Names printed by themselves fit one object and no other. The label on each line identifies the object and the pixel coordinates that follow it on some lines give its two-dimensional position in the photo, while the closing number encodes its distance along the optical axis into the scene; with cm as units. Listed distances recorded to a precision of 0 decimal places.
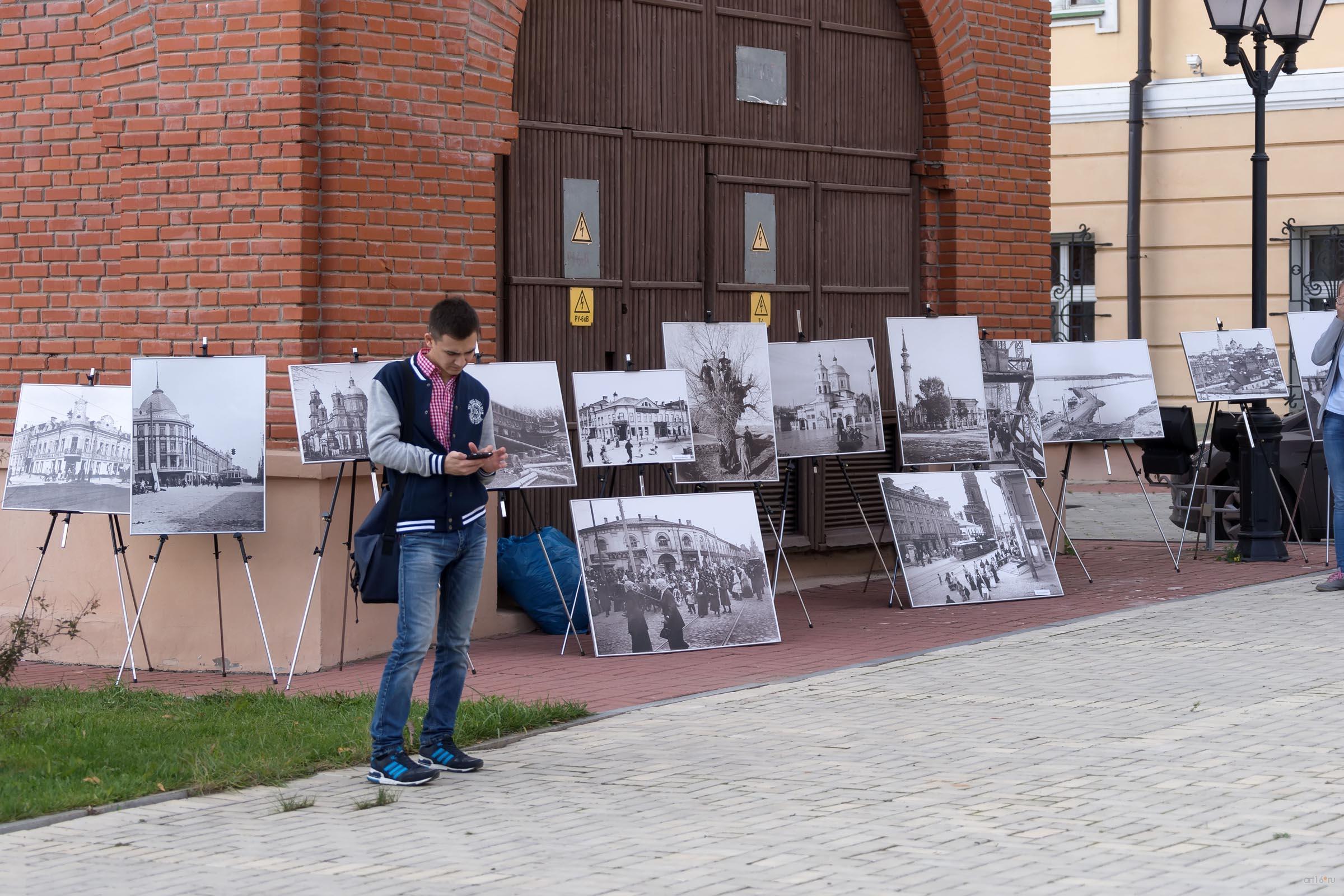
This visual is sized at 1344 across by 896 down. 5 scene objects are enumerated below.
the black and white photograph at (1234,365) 1408
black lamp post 1410
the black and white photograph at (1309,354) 1424
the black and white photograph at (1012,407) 1320
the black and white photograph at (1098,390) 1385
